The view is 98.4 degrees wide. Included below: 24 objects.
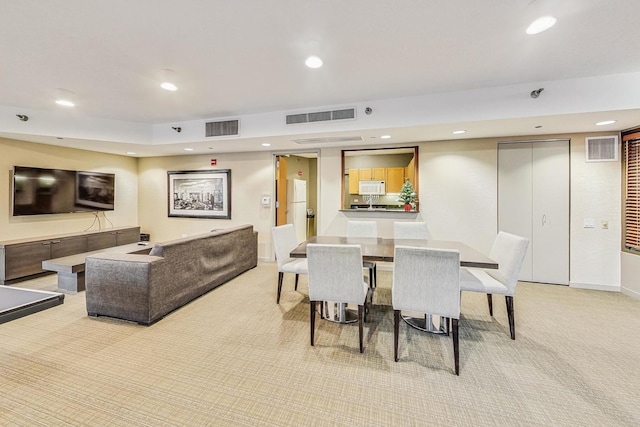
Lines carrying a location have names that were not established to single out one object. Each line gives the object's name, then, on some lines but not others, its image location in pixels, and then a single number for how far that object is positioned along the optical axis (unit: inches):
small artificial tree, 182.7
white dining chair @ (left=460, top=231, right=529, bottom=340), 99.1
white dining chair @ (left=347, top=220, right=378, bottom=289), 157.4
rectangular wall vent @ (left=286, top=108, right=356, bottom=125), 145.8
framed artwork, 227.1
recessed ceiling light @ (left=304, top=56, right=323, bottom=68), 97.6
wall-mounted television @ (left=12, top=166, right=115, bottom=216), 172.6
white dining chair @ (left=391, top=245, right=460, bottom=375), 82.3
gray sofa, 109.8
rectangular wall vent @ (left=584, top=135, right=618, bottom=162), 151.3
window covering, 141.6
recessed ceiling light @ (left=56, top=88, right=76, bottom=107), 128.3
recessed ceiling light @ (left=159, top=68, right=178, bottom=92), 109.0
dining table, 100.4
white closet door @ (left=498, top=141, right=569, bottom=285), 160.9
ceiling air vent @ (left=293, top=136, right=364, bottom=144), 162.4
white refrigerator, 252.4
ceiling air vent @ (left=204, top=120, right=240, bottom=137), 168.2
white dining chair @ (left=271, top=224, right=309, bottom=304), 129.0
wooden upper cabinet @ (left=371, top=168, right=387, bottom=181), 273.7
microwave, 272.2
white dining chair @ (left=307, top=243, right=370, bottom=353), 90.8
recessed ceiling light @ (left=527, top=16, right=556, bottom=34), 76.0
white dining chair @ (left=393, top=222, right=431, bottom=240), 149.5
